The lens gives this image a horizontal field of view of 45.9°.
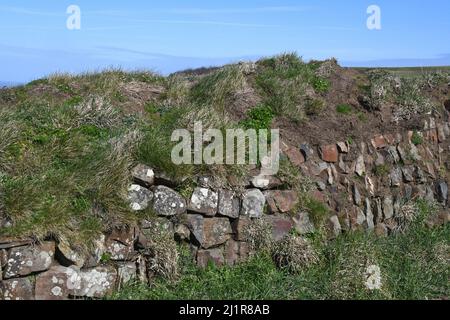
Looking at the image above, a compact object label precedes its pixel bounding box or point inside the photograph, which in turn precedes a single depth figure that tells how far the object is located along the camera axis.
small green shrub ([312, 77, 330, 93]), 10.07
